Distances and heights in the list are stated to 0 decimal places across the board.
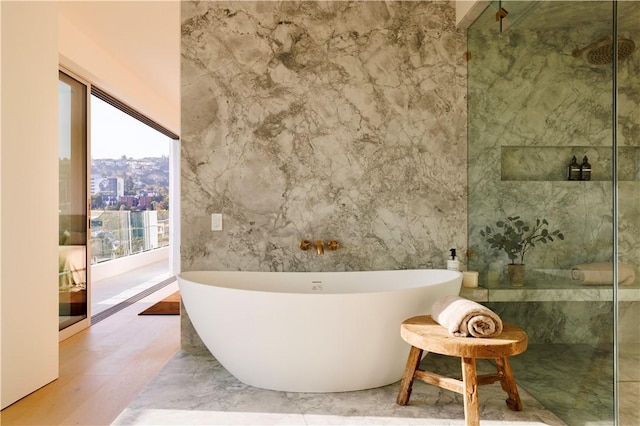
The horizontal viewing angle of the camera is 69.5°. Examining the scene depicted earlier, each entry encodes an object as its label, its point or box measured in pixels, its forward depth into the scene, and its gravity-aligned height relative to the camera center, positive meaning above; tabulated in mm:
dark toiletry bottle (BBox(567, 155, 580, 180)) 2012 +168
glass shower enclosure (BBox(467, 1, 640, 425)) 1733 +60
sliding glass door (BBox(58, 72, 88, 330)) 3705 +83
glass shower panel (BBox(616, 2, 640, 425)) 1670 -2
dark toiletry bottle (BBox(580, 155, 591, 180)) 1942 +163
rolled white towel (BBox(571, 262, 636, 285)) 1723 -267
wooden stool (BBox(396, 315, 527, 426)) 2031 -643
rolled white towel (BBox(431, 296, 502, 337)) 2105 -522
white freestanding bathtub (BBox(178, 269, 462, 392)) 2371 -651
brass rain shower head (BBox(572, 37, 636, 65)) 1718 +626
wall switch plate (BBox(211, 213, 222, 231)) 3236 -83
